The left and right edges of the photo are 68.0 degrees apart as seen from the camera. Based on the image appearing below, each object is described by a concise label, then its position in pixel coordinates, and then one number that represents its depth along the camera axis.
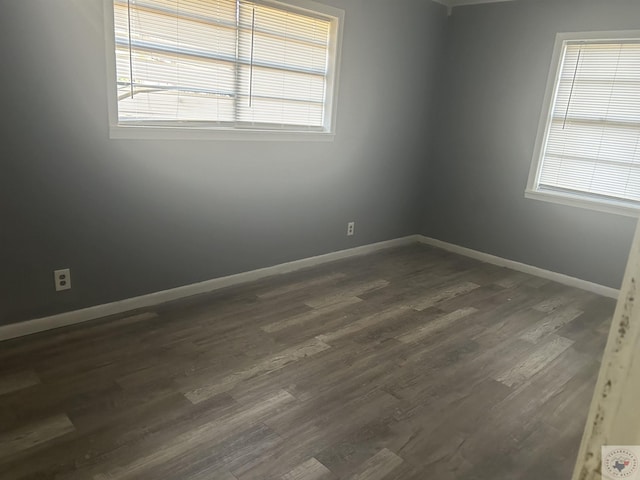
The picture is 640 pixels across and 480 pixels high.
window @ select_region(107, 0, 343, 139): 2.84
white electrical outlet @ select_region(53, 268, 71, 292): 2.76
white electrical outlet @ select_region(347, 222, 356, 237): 4.50
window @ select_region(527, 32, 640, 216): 3.80
